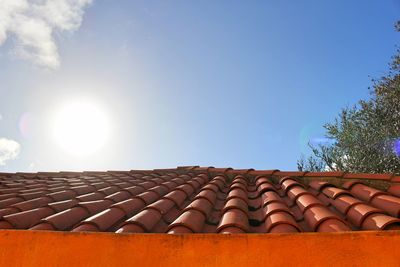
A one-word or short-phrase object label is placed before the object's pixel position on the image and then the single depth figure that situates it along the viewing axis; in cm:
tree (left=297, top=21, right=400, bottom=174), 1370
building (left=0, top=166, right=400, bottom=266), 210
